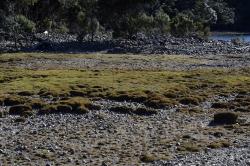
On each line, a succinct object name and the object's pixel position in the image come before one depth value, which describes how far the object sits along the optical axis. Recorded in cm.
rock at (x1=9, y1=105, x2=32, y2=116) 4382
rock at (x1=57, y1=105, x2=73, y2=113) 4454
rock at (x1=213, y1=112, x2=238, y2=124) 4138
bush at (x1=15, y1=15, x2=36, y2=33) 11225
